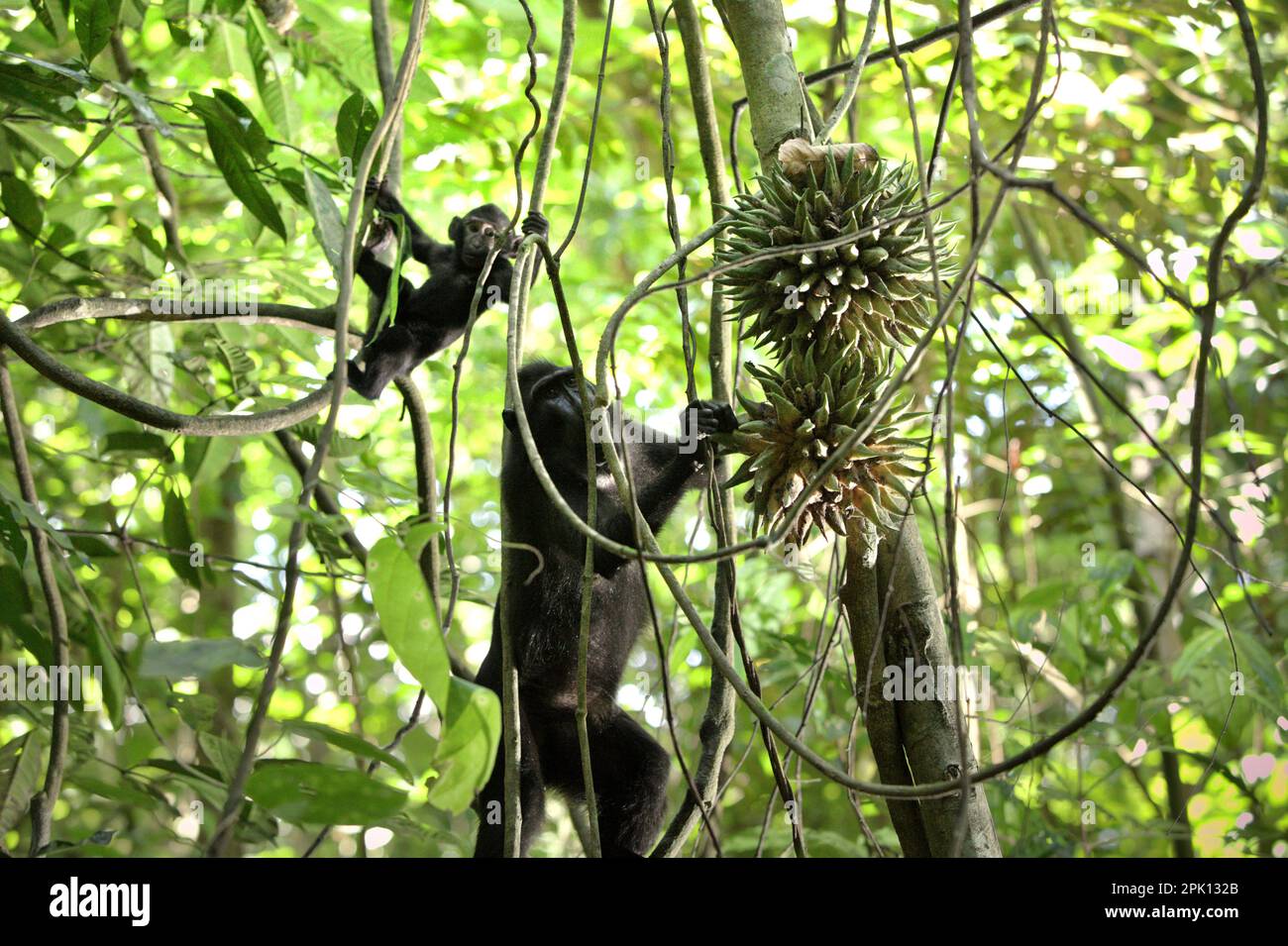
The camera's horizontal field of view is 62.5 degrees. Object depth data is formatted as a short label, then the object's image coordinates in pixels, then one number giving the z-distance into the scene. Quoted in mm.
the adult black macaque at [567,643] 3344
